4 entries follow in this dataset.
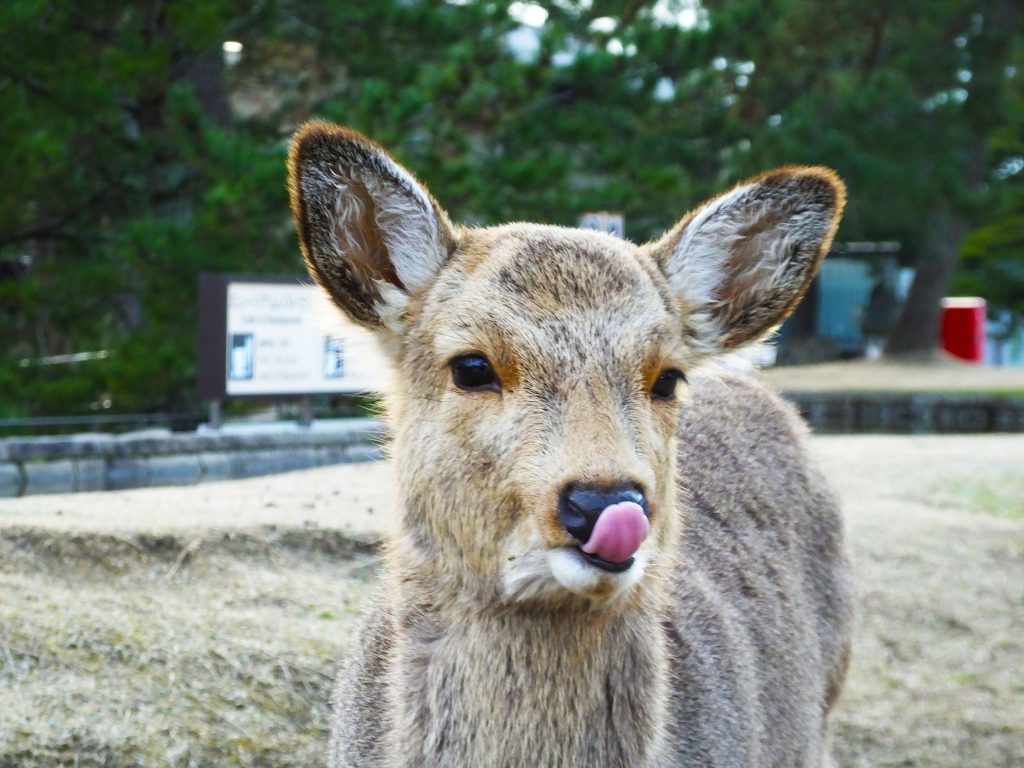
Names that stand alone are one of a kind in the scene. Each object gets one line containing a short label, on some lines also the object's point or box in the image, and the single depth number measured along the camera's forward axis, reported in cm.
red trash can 3275
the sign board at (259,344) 1059
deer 265
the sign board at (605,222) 942
